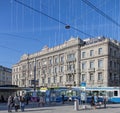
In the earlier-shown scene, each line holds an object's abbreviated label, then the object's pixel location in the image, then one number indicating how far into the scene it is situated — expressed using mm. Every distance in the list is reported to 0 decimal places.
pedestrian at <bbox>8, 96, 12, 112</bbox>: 13251
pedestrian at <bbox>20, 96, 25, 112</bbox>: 13937
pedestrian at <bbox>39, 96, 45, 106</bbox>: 18289
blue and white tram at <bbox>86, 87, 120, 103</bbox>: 25177
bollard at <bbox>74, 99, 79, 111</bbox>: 14792
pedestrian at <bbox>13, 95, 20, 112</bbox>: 13434
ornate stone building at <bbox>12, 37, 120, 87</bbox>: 35967
